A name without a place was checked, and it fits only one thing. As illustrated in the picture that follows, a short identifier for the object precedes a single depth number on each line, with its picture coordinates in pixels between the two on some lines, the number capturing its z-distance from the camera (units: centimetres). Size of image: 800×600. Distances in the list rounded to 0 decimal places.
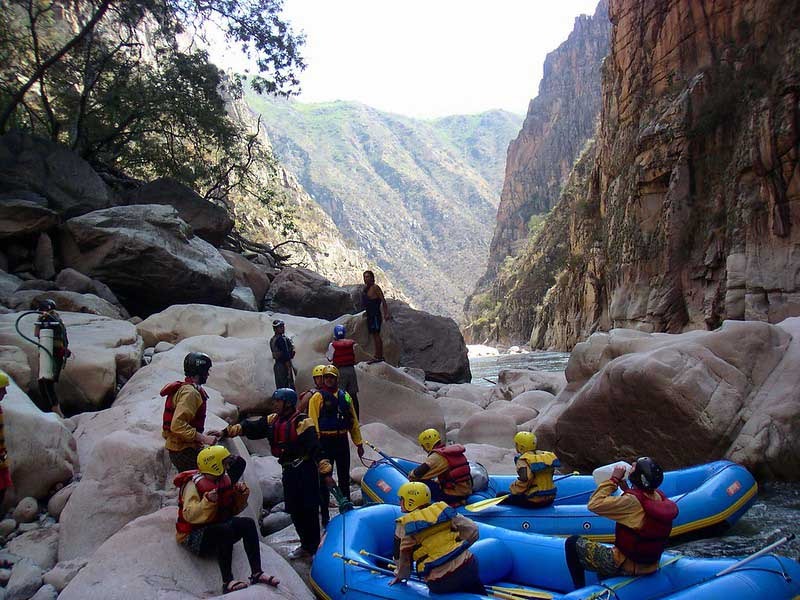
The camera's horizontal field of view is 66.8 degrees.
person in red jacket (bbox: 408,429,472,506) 560
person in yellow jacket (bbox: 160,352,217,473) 485
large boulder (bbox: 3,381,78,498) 545
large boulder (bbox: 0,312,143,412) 795
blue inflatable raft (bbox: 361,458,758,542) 596
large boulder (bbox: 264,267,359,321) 1870
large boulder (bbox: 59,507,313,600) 392
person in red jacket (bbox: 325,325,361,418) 832
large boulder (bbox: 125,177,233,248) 1855
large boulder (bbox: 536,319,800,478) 750
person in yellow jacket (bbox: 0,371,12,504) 475
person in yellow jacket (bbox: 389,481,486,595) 406
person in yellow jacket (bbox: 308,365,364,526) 617
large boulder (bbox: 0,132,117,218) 1491
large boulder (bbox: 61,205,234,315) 1407
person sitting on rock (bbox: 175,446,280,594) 412
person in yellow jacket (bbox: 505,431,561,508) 621
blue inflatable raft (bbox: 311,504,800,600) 379
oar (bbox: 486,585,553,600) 423
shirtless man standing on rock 1105
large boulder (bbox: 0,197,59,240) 1327
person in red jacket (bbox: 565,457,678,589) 396
